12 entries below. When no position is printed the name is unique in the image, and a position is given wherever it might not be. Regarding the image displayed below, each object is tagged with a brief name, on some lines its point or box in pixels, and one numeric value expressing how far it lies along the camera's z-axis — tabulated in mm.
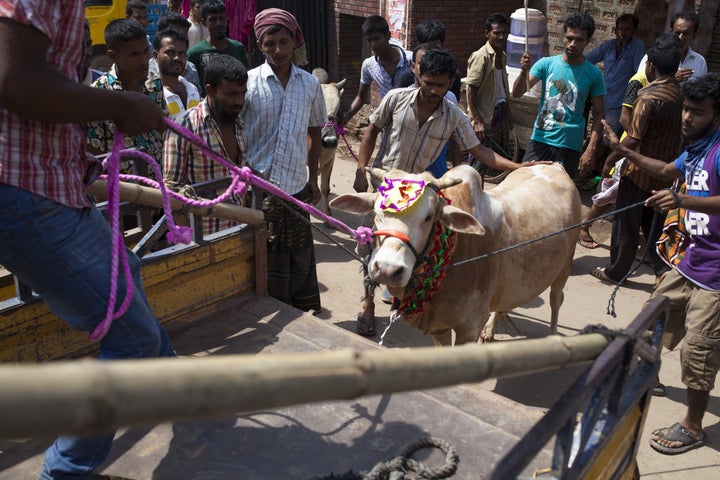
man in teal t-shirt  6512
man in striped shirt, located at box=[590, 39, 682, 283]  5812
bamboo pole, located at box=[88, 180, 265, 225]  2947
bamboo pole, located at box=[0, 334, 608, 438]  871
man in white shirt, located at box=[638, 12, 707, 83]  6949
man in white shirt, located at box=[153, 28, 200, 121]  5430
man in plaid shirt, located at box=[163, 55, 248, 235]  4156
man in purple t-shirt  3861
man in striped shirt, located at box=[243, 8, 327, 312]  4738
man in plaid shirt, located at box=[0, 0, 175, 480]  1800
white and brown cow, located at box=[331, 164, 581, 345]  3500
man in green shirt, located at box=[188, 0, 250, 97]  7168
